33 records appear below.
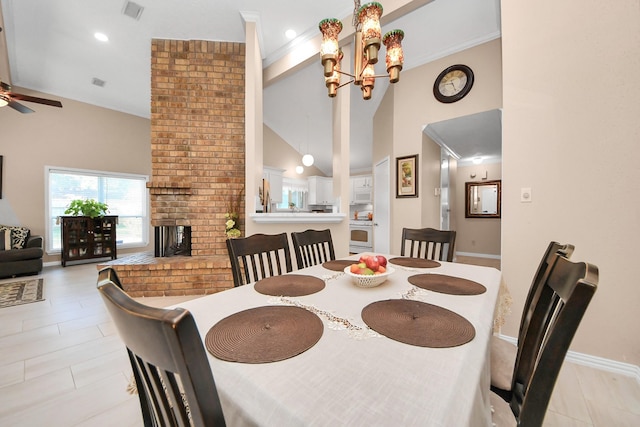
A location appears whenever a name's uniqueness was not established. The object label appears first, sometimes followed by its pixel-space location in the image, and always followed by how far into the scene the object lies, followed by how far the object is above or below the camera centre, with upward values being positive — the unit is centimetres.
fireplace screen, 345 -40
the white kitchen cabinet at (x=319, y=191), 712 +57
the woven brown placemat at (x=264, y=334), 63 -35
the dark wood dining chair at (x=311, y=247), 169 -26
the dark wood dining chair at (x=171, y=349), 33 -19
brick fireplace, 326 +95
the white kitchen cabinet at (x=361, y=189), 662 +58
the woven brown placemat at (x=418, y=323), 69 -35
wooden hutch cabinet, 450 -50
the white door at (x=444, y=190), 441 +40
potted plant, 460 +5
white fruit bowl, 111 -30
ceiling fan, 259 +124
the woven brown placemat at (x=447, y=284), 110 -34
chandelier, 139 +97
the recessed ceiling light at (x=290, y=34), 313 +221
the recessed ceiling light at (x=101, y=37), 309 +214
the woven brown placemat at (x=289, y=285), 110 -35
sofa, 365 -61
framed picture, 352 +50
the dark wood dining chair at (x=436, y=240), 185 -21
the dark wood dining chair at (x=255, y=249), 140 -23
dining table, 46 -35
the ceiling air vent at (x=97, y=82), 414 +214
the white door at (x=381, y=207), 393 +7
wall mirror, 573 +30
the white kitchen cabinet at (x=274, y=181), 598 +74
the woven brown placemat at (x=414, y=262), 158 -33
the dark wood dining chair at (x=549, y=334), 50 -30
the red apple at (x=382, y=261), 119 -24
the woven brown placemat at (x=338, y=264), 150 -33
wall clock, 310 +162
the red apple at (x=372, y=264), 114 -24
